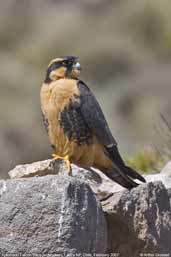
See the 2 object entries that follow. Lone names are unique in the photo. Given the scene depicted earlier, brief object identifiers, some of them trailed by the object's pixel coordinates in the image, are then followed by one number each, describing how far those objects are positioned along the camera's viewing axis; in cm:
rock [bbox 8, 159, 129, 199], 1249
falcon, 1300
